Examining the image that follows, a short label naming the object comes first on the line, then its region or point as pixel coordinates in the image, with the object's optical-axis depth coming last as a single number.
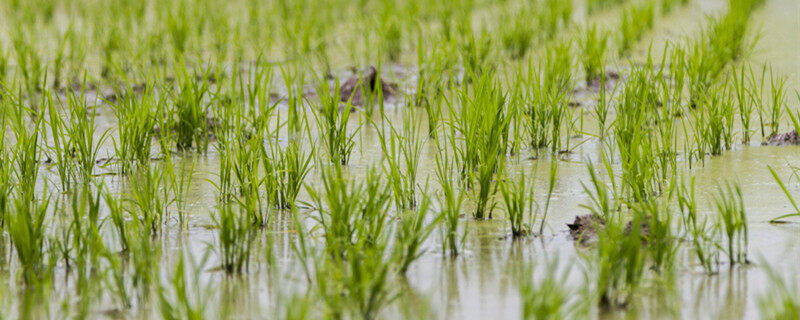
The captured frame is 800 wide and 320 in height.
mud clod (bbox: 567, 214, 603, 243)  4.51
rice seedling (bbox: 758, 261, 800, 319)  3.15
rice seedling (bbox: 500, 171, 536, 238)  4.38
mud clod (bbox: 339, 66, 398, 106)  8.21
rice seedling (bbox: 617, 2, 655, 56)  10.15
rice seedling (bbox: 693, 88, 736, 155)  5.97
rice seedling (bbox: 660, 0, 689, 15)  13.17
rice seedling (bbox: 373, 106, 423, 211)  4.84
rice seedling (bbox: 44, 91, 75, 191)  5.43
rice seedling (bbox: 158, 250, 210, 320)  3.30
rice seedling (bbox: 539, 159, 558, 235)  4.56
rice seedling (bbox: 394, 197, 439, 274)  3.96
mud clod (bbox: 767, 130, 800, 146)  6.43
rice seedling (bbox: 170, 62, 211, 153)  6.35
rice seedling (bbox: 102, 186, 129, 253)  4.20
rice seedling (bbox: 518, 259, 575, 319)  3.17
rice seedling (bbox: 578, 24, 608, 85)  8.55
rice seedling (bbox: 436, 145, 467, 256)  4.21
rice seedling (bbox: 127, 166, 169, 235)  4.57
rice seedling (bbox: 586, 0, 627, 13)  13.73
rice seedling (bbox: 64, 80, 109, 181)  5.57
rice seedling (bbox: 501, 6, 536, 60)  10.05
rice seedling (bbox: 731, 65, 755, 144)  6.38
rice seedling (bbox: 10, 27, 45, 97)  8.10
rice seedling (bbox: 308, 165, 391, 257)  4.07
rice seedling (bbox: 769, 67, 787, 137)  6.61
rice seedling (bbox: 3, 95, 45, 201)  5.12
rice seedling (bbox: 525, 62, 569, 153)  6.26
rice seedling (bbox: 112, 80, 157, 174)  5.61
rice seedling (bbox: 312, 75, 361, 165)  6.01
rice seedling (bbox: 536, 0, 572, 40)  11.35
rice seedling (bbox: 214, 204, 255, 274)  3.99
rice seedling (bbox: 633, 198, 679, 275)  3.93
